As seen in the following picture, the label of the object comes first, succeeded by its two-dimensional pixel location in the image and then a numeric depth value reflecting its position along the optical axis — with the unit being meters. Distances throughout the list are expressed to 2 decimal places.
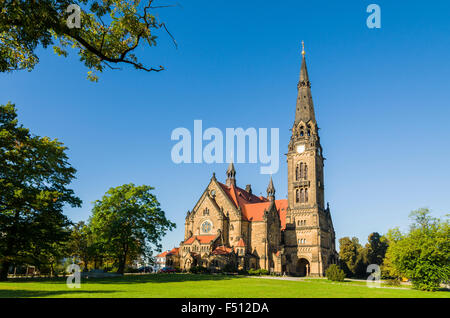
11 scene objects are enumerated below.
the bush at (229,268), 52.78
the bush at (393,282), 39.29
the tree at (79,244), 56.68
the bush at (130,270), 55.41
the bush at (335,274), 43.53
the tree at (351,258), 69.31
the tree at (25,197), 29.45
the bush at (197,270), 50.44
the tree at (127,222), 41.41
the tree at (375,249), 70.94
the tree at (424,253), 29.19
